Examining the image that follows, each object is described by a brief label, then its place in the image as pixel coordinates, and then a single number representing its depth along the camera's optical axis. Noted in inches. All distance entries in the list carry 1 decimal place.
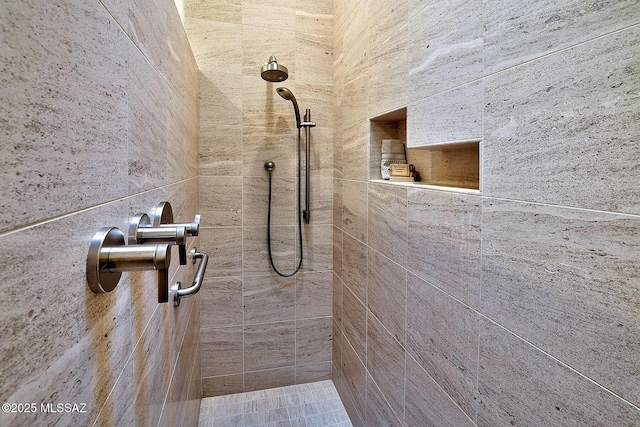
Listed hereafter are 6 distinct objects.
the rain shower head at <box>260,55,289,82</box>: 63.8
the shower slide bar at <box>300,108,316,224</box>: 75.6
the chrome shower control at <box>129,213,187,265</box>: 25.3
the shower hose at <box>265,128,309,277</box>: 78.6
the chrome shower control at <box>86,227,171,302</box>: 18.6
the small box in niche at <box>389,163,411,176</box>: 52.2
